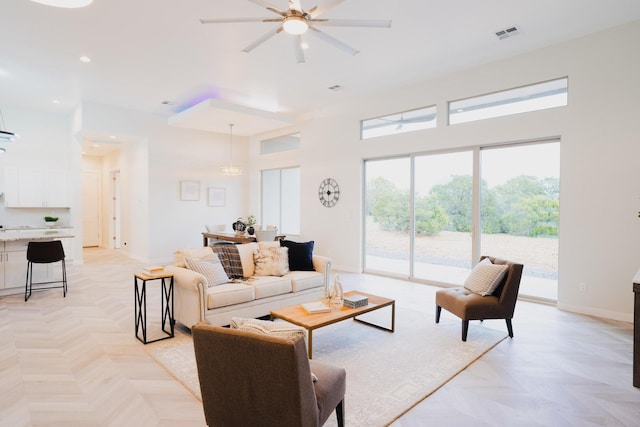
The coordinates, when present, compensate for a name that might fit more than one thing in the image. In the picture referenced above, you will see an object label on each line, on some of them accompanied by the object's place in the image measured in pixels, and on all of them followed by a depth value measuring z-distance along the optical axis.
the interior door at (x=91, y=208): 10.41
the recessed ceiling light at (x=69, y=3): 1.33
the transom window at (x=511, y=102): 4.73
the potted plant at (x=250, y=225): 7.04
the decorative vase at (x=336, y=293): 3.59
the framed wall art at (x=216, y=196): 9.15
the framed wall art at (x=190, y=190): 8.59
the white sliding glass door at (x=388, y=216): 6.43
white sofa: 3.46
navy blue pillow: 4.65
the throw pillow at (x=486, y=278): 3.62
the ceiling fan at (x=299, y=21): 2.78
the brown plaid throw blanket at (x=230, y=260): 4.16
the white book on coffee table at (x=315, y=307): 3.22
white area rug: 2.45
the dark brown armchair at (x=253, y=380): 1.52
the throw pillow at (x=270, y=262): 4.32
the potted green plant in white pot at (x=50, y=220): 7.84
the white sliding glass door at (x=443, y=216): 5.65
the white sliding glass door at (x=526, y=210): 4.86
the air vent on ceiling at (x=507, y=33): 4.22
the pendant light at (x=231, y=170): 7.82
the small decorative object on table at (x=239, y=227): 7.29
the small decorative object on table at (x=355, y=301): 3.39
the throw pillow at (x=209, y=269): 3.74
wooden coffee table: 2.94
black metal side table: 3.47
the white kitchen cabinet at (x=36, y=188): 7.33
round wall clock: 7.41
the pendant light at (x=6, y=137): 5.19
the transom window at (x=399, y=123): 6.04
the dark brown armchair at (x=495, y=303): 3.51
